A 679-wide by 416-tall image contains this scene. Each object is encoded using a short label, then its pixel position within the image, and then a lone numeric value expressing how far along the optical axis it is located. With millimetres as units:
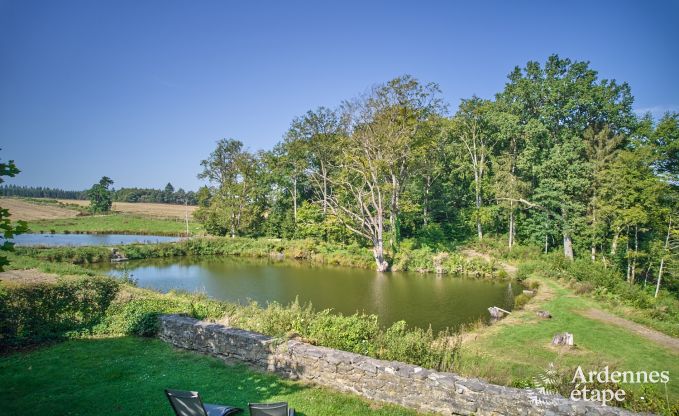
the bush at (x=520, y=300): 18252
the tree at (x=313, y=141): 41875
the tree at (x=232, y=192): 47844
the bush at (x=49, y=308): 10930
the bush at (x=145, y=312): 12042
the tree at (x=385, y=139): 30109
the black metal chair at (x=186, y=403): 6066
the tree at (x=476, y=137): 34844
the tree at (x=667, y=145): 22594
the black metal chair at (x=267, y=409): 5867
